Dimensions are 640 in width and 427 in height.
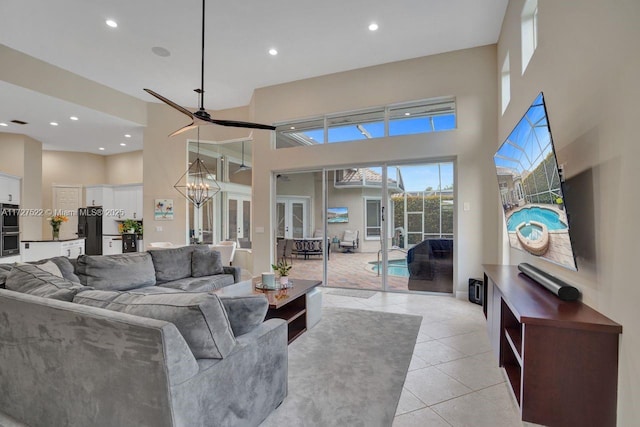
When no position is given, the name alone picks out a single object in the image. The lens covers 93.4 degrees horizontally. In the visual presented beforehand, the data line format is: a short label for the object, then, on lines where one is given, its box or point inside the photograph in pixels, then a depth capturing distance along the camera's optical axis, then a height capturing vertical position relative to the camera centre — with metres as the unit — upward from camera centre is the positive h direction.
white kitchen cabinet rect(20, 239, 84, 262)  6.36 -0.72
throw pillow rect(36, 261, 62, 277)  2.92 -0.51
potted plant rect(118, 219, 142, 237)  8.45 -0.33
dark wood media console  1.57 -0.80
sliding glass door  5.12 -0.09
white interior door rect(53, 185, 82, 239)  9.10 +0.31
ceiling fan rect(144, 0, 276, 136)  3.49 +1.14
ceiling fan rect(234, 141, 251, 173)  8.33 +1.33
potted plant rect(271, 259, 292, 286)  3.47 -0.66
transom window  5.12 +1.72
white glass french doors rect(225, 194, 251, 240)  8.22 -0.09
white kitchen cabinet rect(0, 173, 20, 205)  6.71 +0.60
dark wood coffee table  3.16 -0.86
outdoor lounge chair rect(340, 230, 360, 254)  5.94 -0.49
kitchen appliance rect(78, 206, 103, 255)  9.02 -0.41
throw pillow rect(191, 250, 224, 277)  4.50 -0.72
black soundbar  2.01 -0.49
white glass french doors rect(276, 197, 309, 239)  6.47 -0.02
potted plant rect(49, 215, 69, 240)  6.63 -0.20
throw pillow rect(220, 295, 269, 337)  1.77 -0.56
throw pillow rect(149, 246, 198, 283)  4.16 -0.68
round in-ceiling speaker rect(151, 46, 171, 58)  4.86 +2.70
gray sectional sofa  1.32 -0.72
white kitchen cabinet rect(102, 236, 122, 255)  8.98 -0.86
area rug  1.96 -1.30
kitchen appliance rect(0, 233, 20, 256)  6.19 -0.61
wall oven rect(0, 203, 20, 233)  6.31 -0.07
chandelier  6.91 +0.75
